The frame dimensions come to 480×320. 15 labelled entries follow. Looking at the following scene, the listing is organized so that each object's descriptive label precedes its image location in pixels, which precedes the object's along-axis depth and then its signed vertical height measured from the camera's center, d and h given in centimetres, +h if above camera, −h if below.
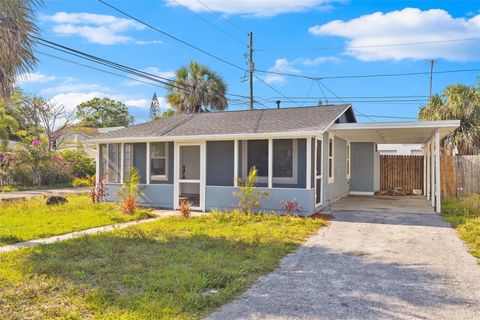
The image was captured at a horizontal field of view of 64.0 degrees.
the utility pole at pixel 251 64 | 2356 +656
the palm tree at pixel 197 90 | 2231 +471
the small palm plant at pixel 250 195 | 1034 -65
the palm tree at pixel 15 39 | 741 +265
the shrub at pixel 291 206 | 1017 -94
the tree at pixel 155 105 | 6291 +1079
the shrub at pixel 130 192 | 1063 -65
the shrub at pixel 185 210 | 988 -101
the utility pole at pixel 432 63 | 3303 +931
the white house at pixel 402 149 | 2747 +161
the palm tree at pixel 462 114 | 1806 +281
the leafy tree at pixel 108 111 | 5503 +872
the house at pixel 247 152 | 1057 +58
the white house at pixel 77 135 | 2580 +287
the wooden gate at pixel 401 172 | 1795 -4
